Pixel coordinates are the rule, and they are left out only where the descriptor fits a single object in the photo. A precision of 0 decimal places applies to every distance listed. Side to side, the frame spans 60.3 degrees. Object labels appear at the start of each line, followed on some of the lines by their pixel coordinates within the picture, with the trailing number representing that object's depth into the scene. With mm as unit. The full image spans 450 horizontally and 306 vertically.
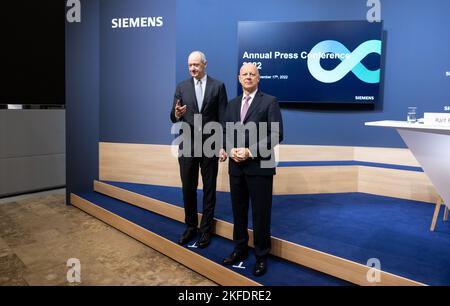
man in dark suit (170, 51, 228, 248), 3297
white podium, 2535
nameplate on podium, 2498
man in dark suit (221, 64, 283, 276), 2766
